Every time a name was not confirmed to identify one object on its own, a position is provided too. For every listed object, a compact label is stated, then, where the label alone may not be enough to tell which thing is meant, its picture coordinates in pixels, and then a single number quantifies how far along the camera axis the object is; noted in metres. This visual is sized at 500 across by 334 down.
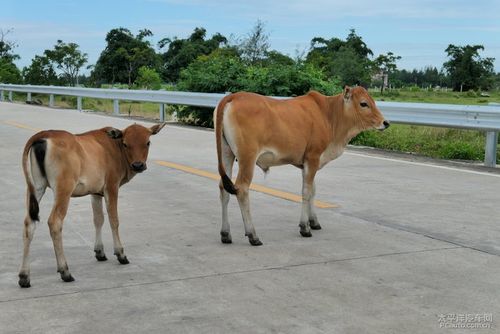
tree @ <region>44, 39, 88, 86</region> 57.41
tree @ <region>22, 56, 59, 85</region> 54.44
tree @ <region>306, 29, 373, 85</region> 65.62
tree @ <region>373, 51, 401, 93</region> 99.25
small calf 5.14
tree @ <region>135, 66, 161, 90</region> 51.83
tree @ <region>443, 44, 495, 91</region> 104.50
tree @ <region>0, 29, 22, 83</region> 49.31
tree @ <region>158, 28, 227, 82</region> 69.94
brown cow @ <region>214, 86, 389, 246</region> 6.46
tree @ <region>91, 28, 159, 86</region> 68.62
